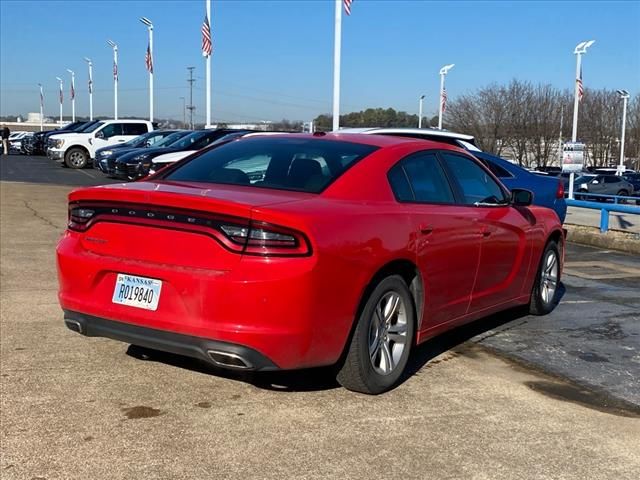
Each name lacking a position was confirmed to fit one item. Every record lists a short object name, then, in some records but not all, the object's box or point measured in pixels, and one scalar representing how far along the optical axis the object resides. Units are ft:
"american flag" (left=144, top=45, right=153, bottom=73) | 132.87
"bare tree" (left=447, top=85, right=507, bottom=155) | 198.18
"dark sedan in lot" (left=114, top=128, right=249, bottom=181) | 56.65
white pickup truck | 90.63
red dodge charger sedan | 12.05
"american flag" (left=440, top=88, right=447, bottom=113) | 134.18
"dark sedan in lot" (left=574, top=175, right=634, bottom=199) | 124.98
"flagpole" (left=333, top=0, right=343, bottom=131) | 76.64
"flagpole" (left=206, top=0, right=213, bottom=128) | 107.55
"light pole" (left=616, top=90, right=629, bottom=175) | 180.65
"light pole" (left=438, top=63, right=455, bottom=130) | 132.64
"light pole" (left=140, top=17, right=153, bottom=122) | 132.67
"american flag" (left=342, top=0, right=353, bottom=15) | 76.64
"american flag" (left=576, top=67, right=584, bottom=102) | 92.32
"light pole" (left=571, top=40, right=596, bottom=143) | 89.51
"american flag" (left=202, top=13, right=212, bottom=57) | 106.42
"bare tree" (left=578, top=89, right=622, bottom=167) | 214.07
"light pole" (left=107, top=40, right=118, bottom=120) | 167.43
